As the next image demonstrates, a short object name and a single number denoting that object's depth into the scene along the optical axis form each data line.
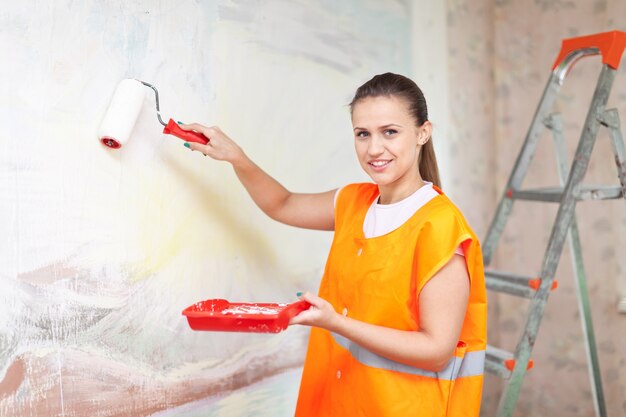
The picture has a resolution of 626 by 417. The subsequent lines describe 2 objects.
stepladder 2.01
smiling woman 1.39
